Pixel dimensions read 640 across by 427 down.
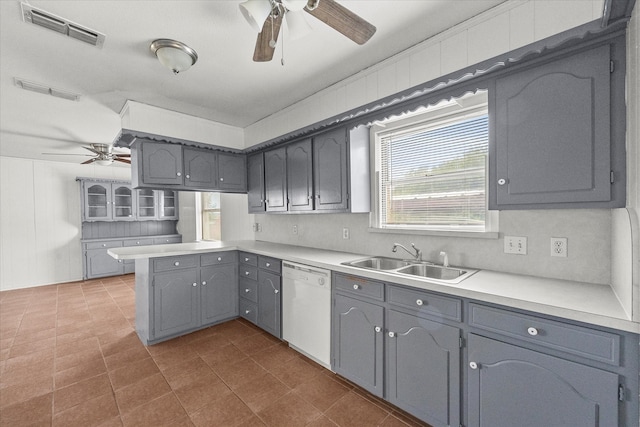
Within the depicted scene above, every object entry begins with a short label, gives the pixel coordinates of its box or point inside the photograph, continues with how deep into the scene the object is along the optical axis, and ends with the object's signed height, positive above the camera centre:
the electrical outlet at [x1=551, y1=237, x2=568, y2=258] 1.62 -0.24
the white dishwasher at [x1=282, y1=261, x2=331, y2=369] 2.30 -0.91
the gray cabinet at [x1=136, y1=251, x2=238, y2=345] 2.83 -0.92
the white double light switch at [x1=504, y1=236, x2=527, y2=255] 1.76 -0.25
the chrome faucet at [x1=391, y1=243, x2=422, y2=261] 2.24 -0.36
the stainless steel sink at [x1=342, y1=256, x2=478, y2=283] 1.97 -0.47
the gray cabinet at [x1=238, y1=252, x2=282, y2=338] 2.83 -0.91
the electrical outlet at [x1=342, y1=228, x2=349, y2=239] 2.91 -0.26
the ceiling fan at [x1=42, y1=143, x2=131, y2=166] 4.26 +0.91
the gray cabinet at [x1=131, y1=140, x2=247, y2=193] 2.98 +0.53
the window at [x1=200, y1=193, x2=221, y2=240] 6.16 -0.12
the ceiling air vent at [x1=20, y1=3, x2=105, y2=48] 1.59 +1.17
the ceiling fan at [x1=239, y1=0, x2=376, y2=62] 1.19 +0.92
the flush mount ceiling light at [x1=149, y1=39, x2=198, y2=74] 1.90 +1.12
